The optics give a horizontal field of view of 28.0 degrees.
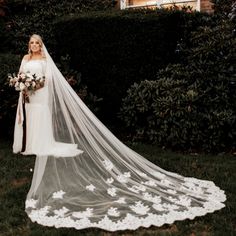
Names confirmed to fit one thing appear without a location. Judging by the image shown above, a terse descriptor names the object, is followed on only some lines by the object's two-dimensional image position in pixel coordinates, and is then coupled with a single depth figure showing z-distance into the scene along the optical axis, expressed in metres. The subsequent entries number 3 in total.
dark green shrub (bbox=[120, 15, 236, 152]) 8.51
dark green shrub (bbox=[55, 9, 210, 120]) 10.09
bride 5.27
